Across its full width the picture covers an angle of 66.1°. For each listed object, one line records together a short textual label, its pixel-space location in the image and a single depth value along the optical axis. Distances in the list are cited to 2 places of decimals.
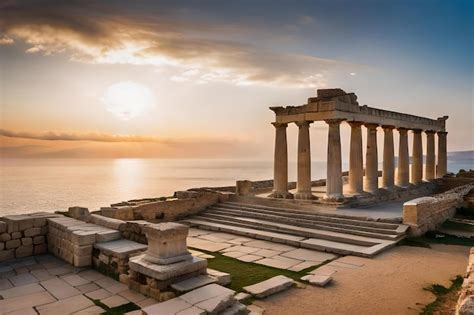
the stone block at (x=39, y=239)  10.59
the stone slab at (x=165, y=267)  7.11
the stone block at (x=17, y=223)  10.12
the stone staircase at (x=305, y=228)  12.06
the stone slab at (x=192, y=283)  6.95
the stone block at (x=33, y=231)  10.43
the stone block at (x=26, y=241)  10.29
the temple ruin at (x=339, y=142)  18.23
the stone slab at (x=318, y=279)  8.35
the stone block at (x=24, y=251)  10.14
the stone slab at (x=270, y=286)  7.62
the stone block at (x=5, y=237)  9.90
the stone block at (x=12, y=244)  9.96
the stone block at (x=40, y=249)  10.56
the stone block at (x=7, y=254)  9.83
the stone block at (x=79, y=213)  11.98
